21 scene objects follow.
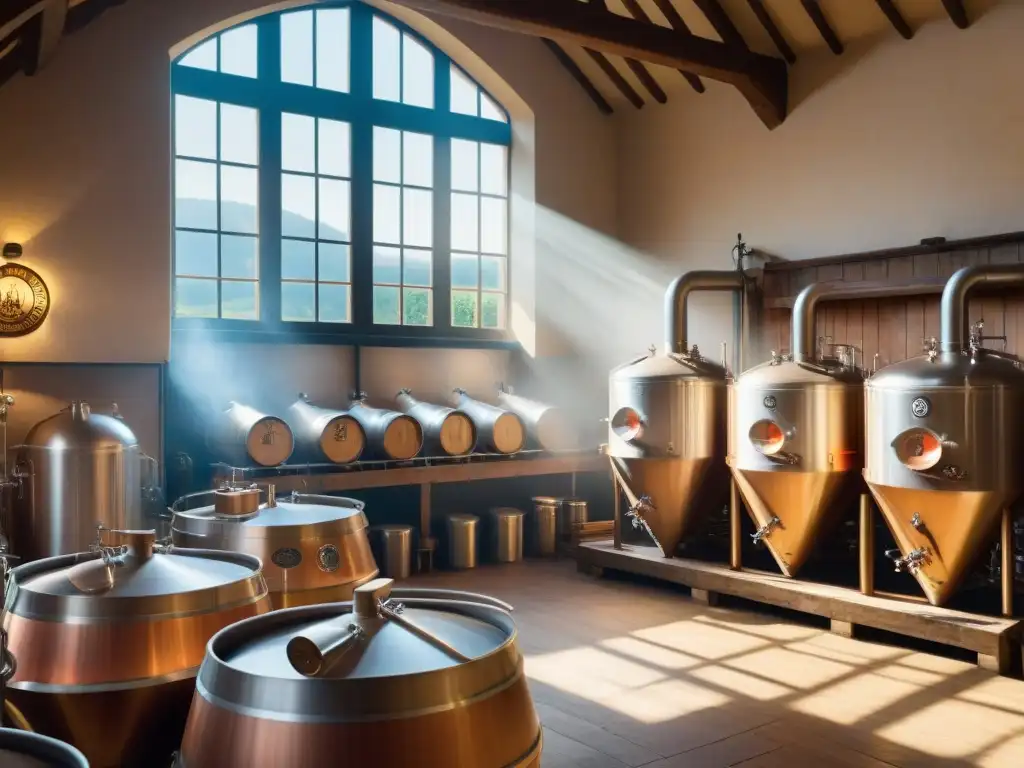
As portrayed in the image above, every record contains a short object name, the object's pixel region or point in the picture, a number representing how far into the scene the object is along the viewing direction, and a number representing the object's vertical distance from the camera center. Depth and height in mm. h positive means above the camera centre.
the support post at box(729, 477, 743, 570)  6586 -937
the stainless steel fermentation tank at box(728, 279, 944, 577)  6039 -301
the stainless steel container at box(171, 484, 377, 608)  3580 -564
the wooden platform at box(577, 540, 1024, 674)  5109 -1279
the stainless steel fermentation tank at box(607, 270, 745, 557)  6785 -317
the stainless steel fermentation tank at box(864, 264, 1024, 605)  5203 -280
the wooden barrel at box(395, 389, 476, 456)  7992 -295
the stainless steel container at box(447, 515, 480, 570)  7938 -1239
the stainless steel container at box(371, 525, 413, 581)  7523 -1235
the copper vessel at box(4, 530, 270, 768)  2486 -699
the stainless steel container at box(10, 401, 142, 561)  5828 -562
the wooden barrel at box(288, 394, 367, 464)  7387 -328
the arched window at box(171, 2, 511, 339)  8188 +1992
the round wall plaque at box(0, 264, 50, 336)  6766 +682
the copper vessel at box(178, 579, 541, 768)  1816 -607
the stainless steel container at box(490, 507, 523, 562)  8188 -1216
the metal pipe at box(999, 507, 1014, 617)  5227 -910
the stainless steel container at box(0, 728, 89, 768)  1641 -631
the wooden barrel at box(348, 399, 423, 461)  7633 -322
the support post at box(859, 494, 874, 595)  5828 -931
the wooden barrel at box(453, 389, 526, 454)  8250 -297
